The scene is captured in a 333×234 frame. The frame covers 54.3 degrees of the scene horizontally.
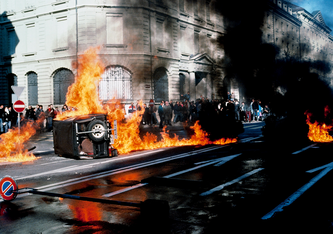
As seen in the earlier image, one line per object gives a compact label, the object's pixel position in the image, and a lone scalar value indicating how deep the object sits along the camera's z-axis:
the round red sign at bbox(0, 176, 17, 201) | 5.65
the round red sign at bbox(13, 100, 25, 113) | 13.75
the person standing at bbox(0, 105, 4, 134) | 18.61
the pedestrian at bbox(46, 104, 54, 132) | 21.91
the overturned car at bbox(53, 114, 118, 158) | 9.75
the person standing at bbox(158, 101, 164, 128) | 22.52
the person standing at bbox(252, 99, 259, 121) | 23.49
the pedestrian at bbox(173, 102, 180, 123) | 24.25
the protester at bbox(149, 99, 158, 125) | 22.84
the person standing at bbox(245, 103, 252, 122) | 23.70
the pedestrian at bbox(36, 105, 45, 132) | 23.02
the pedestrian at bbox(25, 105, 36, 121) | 22.80
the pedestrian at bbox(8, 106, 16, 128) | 20.52
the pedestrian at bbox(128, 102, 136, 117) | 20.66
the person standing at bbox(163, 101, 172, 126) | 22.86
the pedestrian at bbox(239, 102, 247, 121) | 22.95
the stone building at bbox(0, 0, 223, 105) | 23.80
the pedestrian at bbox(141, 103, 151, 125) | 22.82
